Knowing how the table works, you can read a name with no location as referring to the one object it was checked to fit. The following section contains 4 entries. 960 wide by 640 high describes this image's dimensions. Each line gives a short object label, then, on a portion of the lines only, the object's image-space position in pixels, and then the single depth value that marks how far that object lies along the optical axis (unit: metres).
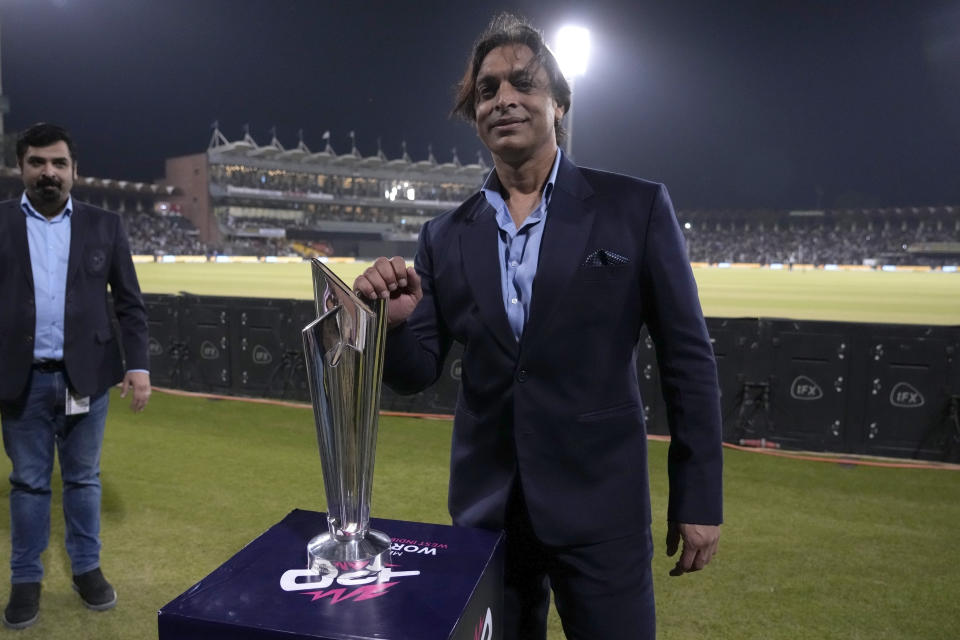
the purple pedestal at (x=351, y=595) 0.94
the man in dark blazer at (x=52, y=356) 3.07
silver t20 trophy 1.07
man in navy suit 1.60
